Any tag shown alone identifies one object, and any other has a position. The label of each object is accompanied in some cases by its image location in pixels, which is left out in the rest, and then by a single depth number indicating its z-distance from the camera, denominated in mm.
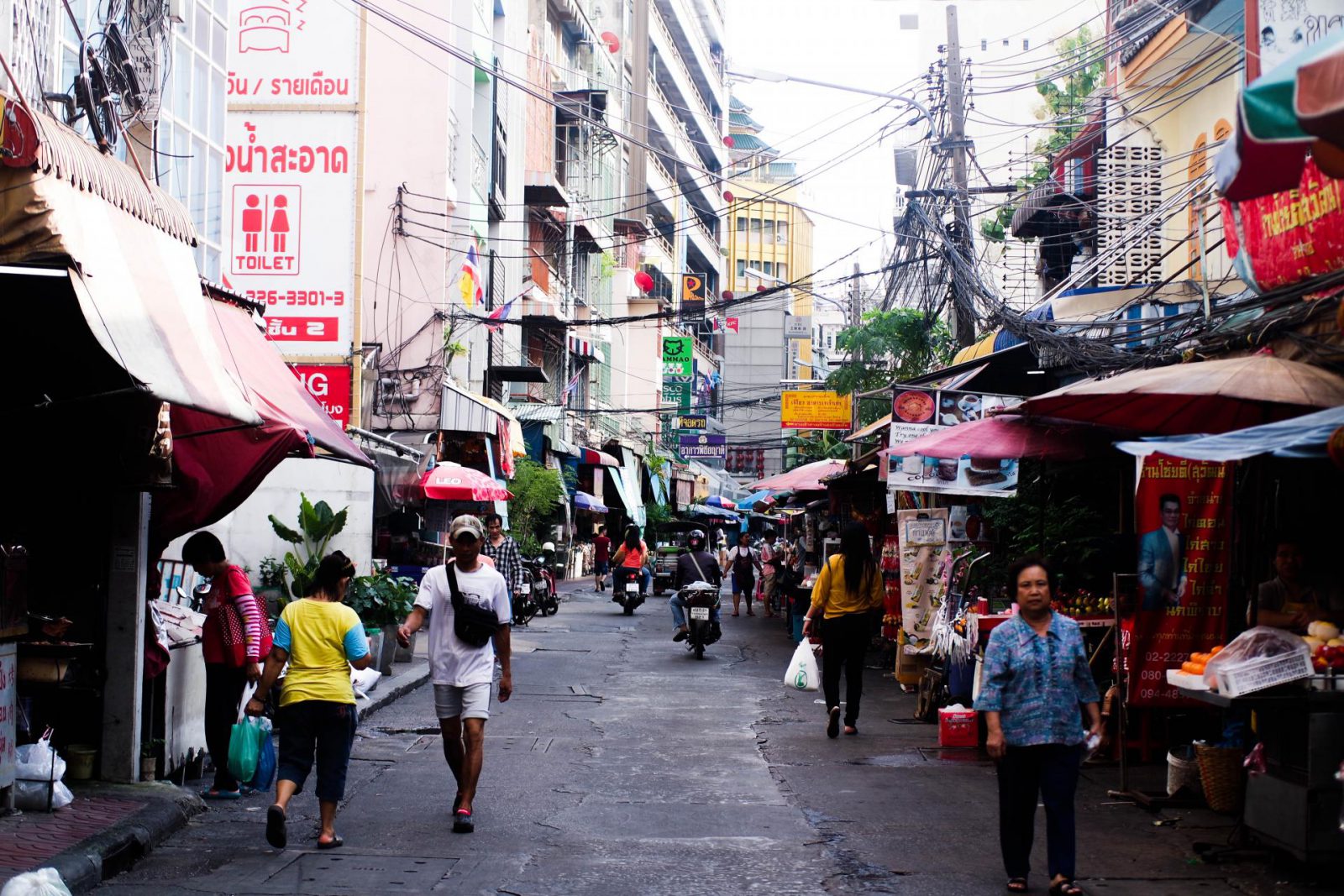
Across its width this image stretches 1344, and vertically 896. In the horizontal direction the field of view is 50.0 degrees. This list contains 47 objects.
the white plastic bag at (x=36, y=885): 5609
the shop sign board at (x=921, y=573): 15094
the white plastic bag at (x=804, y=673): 12602
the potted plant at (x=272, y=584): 15531
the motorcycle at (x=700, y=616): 20406
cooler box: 11555
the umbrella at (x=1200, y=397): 8906
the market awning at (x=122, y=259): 6543
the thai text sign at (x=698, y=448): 53188
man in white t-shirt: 8586
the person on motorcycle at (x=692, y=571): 21516
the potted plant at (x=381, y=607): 15742
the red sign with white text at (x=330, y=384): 25812
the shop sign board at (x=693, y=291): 67125
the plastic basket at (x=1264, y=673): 7324
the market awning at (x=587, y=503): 43291
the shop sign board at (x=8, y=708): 7883
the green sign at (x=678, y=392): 56906
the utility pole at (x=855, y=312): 26828
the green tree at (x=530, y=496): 33594
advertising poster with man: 9836
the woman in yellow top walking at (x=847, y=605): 12477
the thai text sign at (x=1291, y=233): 10172
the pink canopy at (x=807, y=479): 24973
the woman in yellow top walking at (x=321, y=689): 7875
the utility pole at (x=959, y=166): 18953
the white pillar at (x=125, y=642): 8945
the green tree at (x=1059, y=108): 24234
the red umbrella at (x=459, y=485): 23047
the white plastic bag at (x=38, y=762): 8039
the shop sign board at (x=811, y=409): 36250
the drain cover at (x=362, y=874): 6941
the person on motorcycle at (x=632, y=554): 29797
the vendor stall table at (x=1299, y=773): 7051
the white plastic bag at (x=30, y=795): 8000
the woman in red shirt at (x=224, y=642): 9234
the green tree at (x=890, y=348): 24406
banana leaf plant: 15742
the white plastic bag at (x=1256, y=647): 7438
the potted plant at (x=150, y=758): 9094
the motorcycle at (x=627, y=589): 29203
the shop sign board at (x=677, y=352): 54281
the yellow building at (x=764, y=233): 100875
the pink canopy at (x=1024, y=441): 11992
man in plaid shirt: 21922
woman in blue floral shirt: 6816
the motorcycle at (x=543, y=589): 27512
